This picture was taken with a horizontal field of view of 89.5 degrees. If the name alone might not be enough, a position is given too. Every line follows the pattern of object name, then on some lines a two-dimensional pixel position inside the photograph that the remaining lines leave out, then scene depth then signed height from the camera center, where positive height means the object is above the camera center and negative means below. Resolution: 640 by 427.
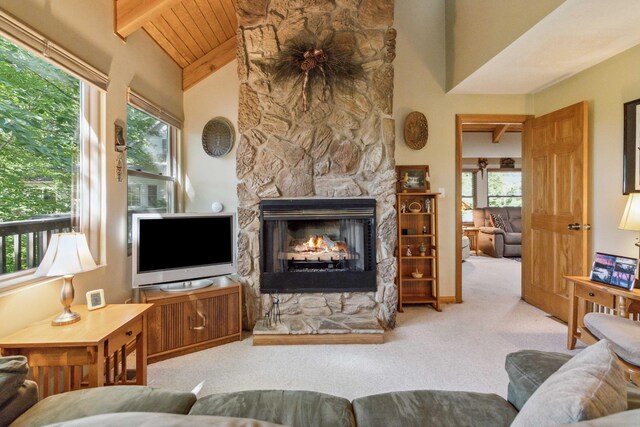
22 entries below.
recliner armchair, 7.14 -0.50
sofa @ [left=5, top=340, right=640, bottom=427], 0.80 -0.65
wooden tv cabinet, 2.56 -0.91
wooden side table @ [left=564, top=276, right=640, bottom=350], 2.25 -0.68
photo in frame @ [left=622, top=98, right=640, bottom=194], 2.67 +0.52
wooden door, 3.07 +0.04
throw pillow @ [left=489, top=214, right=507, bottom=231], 7.59 -0.27
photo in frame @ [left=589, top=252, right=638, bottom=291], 2.27 -0.45
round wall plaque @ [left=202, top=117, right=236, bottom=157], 3.96 +0.91
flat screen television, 2.63 -0.31
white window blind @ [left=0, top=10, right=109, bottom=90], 1.62 +0.94
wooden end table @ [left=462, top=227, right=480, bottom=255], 7.80 -0.64
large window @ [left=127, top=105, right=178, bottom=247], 3.04 +0.51
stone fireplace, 3.12 +0.62
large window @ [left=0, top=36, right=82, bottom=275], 1.72 +0.35
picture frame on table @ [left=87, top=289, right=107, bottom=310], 2.01 -0.56
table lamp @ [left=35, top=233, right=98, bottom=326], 1.69 -0.27
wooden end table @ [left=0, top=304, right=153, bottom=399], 1.56 -0.66
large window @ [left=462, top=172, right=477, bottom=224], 8.66 +0.44
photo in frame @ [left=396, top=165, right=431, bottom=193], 3.83 +0.37
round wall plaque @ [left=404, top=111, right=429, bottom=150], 3.89 +0.98
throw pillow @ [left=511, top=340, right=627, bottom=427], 0.74 -0.45
